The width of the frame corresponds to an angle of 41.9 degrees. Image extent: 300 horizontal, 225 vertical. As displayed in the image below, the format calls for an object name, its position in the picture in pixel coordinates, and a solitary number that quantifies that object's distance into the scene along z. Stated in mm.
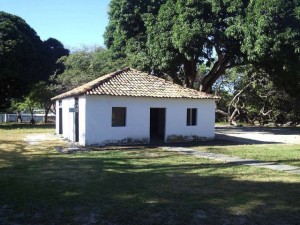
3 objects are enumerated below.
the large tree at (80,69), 37906
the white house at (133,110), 18406
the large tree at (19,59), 32344
